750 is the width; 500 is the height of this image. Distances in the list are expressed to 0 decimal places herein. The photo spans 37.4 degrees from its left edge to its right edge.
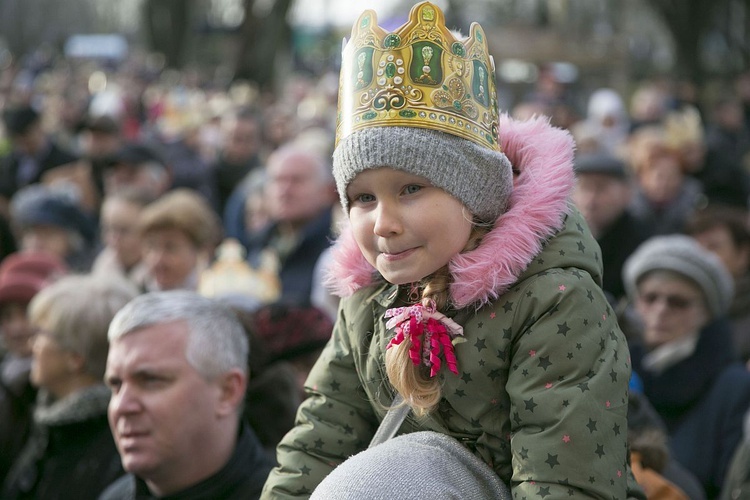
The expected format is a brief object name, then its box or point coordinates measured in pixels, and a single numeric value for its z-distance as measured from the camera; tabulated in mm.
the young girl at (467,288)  2188
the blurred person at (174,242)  6211
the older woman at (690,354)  4855
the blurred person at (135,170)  8641
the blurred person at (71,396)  4293
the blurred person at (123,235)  7012
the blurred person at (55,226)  7531
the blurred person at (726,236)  6461
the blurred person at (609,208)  7113
